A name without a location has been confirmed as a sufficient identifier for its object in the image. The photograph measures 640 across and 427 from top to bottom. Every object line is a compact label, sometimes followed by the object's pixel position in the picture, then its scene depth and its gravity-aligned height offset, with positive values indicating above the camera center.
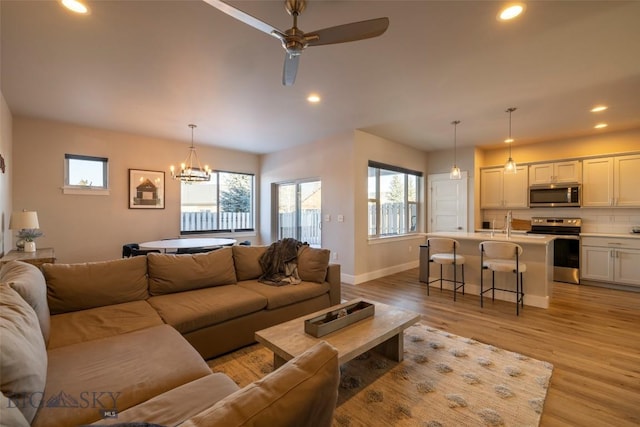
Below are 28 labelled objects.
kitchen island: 3.69 -0.77
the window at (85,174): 4.62 +0.67
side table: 3.17 -0.50
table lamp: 3.42 -0.17
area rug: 1.75 -1.25
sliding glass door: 5.83 +0.05
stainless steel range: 4.92 -0.61
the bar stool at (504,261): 3.47 -0.65
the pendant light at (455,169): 4.50 +0.71
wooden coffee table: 1.82 -0.87
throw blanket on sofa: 3.24 -0.59
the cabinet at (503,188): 5.74 +0.52
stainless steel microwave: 5.10 +0.33
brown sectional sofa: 0.70 -0.77
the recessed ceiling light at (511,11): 1.96 +1.44
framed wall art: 5.17 +0.45
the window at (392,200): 5.55 +0.28
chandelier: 4.69 +0.64
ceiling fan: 1.70 +1.15
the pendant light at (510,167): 4.27 +0.70
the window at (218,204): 5.99 +0.20
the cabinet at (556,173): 5.18 +0.77
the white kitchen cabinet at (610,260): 4.41 -0.77
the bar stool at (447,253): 4.01 -0.60
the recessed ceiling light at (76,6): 1.94 +1.45
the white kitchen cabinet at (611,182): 4.66 +0.54
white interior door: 6.16 +0.25
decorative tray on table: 1.99 -0.81
